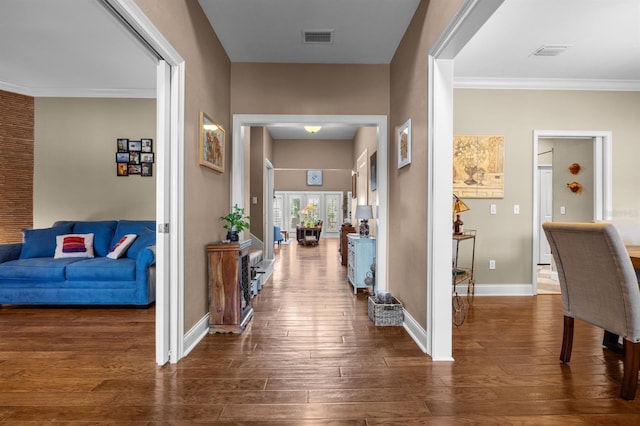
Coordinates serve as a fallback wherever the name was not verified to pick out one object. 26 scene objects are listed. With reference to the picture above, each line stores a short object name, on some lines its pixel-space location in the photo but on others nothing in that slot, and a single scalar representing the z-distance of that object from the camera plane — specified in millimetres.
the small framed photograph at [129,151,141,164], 5059
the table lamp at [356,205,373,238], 4820
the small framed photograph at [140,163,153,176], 5078
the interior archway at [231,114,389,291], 3908
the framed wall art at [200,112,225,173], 2967
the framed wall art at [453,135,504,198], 4434
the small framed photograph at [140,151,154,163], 5062
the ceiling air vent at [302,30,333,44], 3341
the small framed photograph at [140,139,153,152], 5047
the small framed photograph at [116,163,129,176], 5051
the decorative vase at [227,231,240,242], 3244
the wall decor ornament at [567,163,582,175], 5368
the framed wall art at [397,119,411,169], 3130
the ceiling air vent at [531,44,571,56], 3557
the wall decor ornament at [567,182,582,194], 5391
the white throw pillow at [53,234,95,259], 4164
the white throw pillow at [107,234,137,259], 4090
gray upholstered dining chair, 1917
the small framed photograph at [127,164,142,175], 5066
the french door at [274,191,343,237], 13297
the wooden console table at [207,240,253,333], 3029
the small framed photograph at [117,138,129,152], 5035
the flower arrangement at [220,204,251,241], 3250
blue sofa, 3766
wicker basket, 3221
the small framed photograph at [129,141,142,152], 5051
